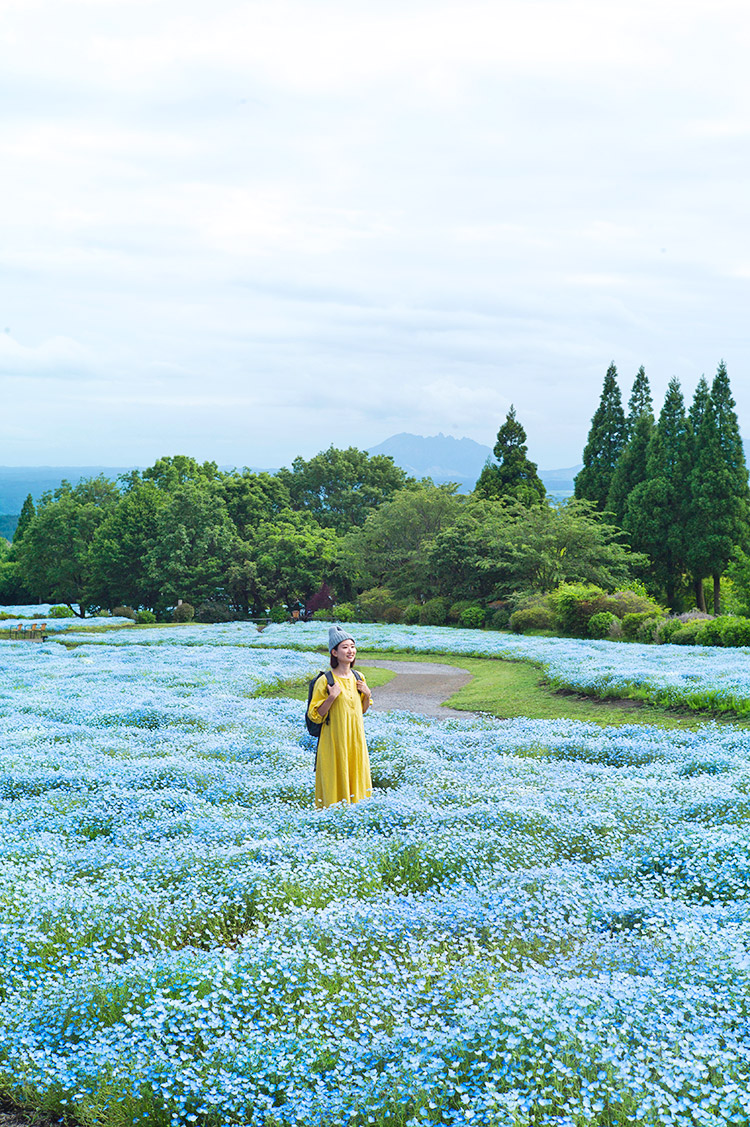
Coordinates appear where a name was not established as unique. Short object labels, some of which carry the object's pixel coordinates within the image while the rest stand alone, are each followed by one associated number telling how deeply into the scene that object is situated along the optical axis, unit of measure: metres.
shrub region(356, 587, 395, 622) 43.44
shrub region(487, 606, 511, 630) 36.28
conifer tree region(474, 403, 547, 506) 51.72
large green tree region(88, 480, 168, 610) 57.34
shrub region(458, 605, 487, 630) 37.88
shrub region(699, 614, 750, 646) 21.22
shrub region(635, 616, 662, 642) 25.92
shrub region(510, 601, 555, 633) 32.66
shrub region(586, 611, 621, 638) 28.69
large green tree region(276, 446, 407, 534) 70.56
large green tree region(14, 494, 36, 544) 77.44
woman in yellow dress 8.36
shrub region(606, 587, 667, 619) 29.53
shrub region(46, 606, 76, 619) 50.05
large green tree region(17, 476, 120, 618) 64.19
